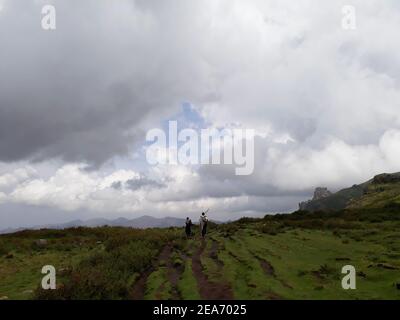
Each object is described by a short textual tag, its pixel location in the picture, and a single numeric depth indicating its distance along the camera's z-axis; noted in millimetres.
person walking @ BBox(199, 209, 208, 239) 46469
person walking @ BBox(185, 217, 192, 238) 50031
